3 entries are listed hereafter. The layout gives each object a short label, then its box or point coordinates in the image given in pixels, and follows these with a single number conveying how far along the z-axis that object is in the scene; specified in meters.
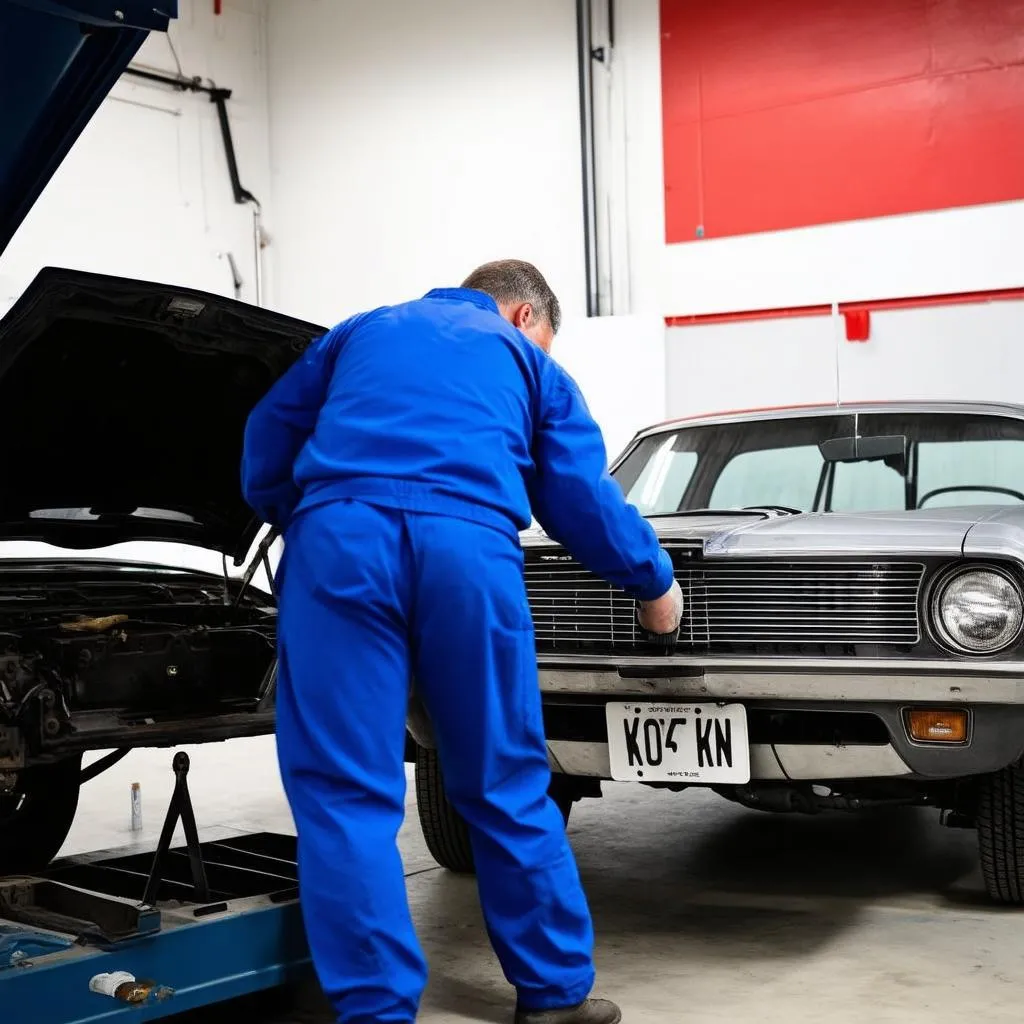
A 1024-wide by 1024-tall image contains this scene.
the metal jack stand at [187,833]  2.99
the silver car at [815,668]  3.31
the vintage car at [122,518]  3.06
